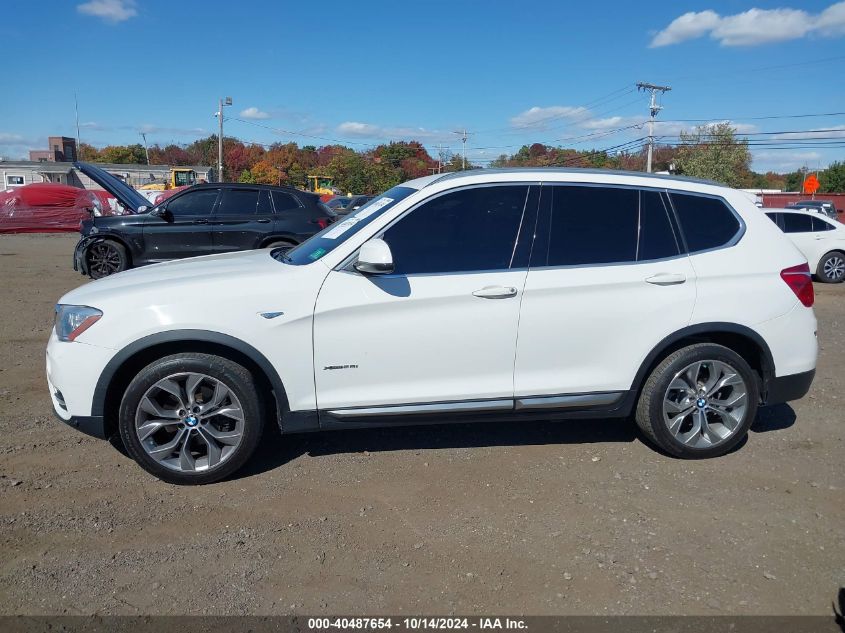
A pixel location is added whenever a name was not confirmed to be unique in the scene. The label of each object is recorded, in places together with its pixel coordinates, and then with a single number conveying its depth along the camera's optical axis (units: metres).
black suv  11.54
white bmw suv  3.84
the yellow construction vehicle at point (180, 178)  47.77
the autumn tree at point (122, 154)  93.25
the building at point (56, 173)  56.50
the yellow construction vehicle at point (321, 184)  51.22
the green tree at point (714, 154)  56.94
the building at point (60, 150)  78.88
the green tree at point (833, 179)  81.75
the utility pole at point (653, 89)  48.25
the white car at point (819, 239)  13.84
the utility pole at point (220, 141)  51.36
